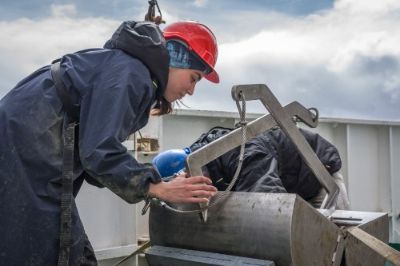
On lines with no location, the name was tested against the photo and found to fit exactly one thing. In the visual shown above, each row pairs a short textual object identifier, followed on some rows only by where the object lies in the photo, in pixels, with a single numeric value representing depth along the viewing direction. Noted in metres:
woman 1.87
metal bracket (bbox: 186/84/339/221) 2.32
